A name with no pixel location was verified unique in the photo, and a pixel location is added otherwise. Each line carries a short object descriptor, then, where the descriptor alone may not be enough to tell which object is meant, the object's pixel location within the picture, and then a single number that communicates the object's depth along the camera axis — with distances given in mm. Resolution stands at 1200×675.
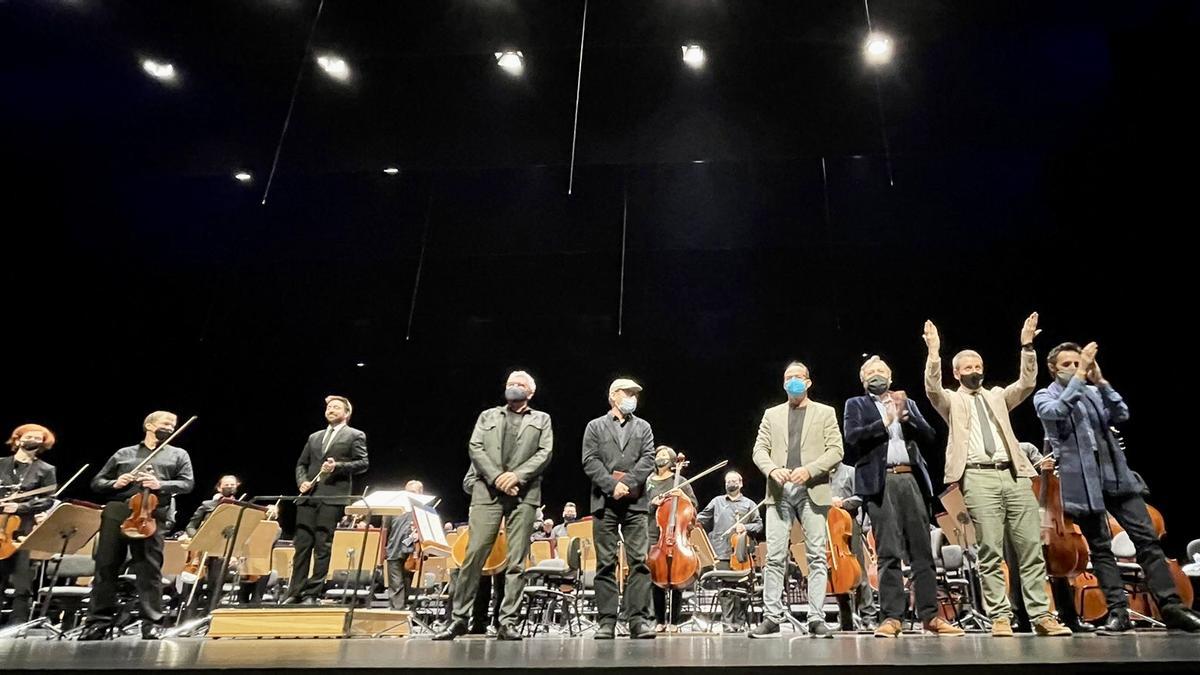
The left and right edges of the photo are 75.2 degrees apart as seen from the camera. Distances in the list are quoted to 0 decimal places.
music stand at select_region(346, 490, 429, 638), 4719
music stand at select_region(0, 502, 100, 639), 5102
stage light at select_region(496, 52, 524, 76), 6668
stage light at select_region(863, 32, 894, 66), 6379
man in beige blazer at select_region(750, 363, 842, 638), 4234
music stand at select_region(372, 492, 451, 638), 4961
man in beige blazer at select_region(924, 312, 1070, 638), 3893
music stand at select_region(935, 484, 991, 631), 5527
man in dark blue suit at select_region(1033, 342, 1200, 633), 4074
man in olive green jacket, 4230
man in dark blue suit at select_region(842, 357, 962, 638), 4000
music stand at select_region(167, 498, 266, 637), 5047
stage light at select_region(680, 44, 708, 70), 6543
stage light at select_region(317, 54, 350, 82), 6676
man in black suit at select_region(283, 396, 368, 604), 5195
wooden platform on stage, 4398
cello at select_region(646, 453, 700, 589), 4438
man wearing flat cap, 4250
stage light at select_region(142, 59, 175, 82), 6732
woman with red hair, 5359
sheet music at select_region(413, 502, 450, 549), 4996
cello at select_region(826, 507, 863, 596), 4551
